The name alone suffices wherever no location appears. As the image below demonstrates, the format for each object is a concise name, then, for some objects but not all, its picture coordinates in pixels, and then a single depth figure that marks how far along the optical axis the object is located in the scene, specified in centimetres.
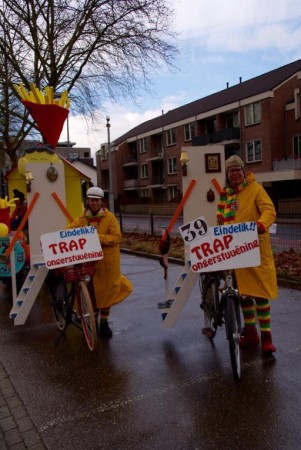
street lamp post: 2426
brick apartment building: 3177
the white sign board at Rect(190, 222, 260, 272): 407
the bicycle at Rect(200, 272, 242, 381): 384
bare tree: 1535
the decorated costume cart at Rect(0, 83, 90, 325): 586
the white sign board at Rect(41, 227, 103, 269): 495
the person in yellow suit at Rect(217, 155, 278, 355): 427
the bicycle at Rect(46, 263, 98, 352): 474
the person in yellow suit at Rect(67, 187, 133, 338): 518
